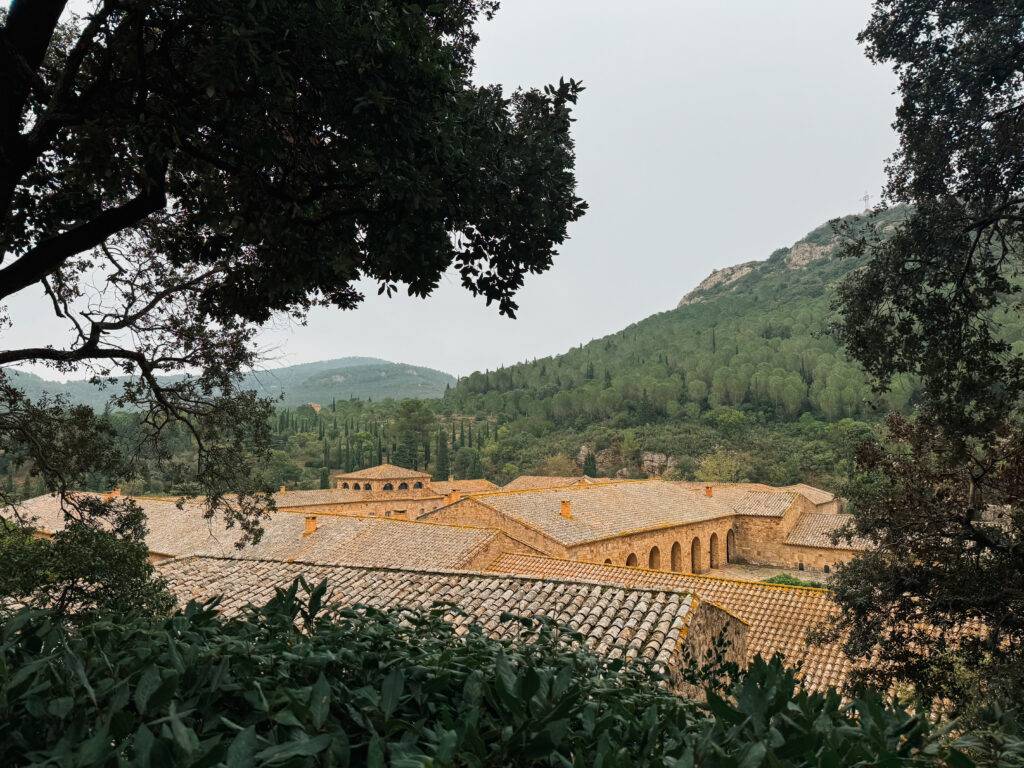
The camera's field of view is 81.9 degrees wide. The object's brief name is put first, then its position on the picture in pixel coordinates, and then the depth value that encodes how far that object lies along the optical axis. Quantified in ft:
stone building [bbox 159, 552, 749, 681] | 28.09
